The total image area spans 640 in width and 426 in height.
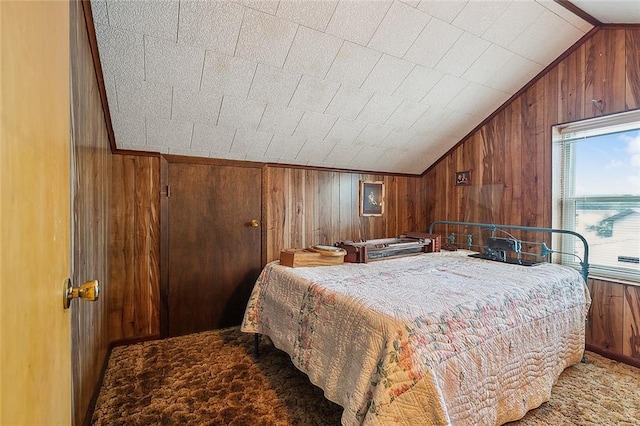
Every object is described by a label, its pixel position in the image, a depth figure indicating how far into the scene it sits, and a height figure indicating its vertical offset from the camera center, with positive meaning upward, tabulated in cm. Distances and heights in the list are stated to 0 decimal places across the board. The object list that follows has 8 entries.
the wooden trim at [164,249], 246 -32
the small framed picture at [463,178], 316 +33
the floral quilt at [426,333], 110 -57
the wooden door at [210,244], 253 -30
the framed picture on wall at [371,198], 329 +13
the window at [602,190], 219 +16
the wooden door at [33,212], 41 +0
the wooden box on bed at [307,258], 203 -34
